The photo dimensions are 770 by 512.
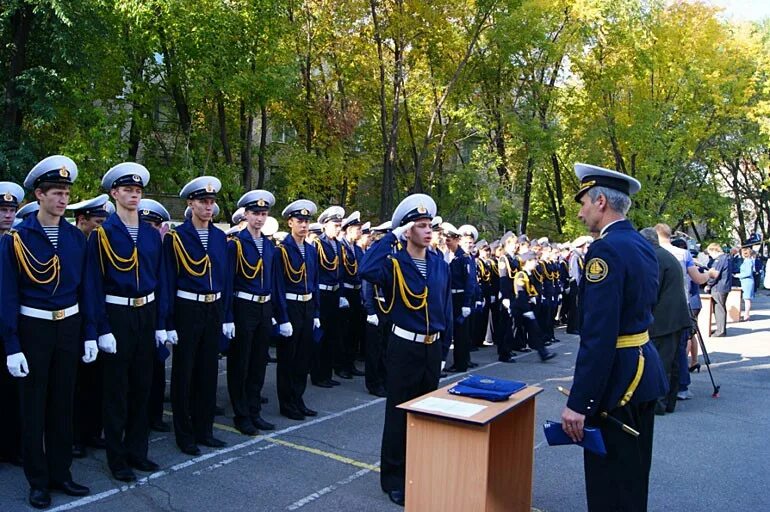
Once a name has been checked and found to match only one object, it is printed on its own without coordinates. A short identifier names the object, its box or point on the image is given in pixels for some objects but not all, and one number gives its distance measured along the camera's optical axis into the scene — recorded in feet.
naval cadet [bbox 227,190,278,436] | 22.25
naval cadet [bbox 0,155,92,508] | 15.90
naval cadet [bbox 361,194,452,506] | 17.25
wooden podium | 13.50
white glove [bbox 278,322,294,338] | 23.32
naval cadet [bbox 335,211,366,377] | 32.83
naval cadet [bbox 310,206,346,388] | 30.40
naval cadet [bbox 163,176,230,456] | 19.76
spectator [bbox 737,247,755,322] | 63.16
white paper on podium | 13.66
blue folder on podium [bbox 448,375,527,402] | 14.75
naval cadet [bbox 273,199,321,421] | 24.17
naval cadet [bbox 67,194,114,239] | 21.18
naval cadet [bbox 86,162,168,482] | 17.75
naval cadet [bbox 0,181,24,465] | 18.79
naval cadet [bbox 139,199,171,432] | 22.58
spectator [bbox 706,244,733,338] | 51.37
